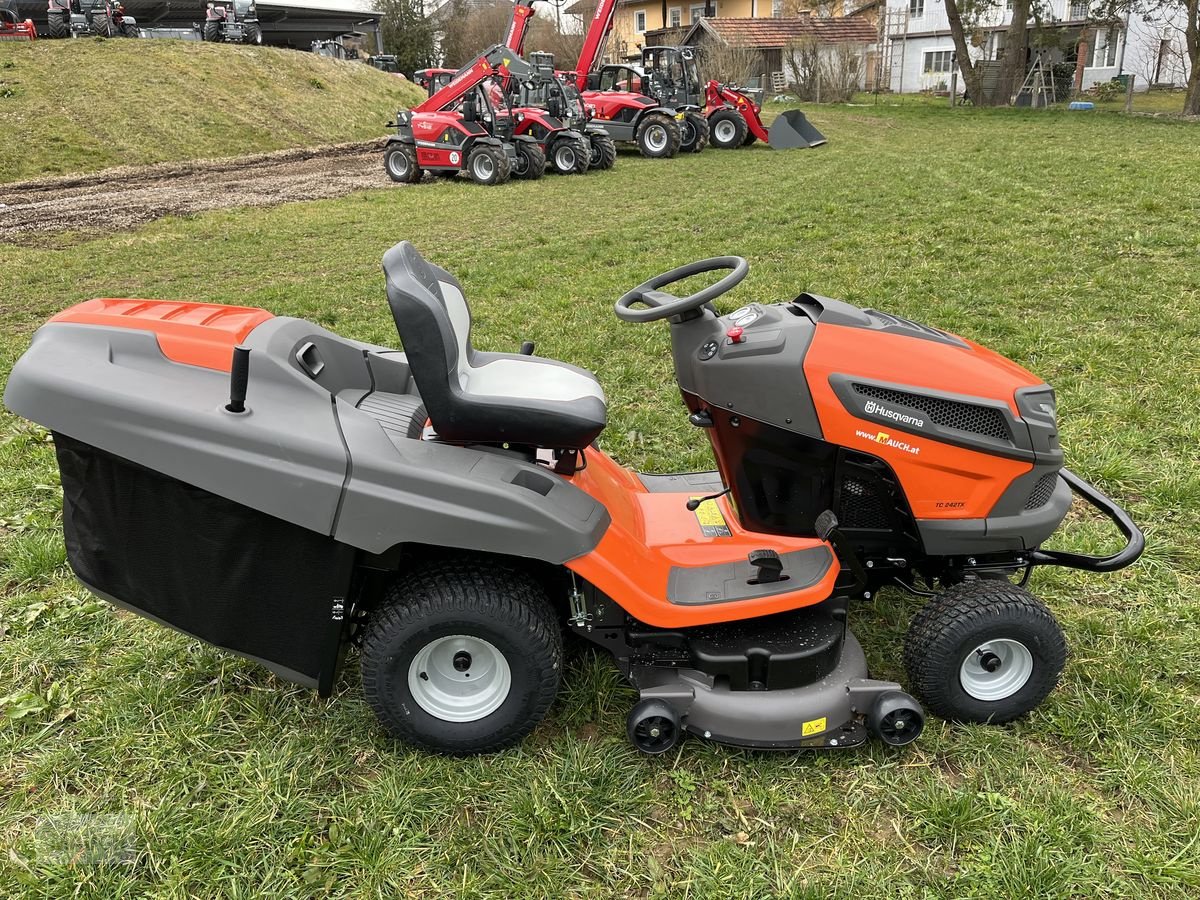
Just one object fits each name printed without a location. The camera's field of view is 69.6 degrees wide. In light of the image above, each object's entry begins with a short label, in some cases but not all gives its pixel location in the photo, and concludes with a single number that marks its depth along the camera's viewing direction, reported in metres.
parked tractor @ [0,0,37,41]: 28.83
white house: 31.10
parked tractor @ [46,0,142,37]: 27.67
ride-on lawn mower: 2.10
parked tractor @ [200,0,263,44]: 31.22
